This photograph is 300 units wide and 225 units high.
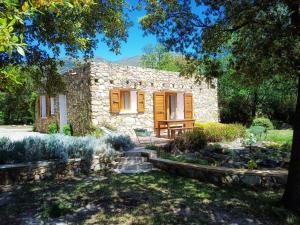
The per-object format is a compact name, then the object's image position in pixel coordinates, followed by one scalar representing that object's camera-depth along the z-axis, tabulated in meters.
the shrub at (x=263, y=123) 16.08
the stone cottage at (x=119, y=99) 11.80
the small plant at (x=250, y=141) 8.80
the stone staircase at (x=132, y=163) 7.25
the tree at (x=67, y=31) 4.61
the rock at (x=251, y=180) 5.54
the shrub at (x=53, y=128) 14.71
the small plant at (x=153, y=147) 8.59
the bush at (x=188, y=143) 8.63
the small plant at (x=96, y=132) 10.95
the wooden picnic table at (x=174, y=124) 11.93
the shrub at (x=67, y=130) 13.04
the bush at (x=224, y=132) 10.31
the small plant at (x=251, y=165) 6.27
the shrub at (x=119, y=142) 8.18
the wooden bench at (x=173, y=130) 11.27
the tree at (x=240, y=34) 4.62
